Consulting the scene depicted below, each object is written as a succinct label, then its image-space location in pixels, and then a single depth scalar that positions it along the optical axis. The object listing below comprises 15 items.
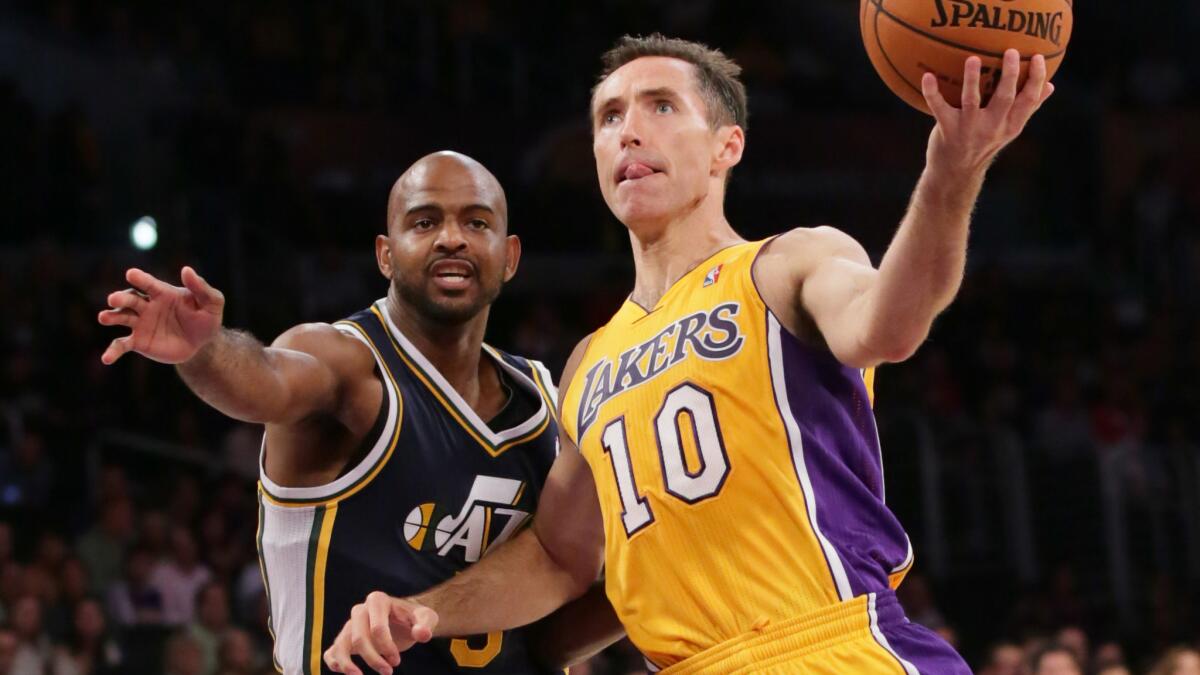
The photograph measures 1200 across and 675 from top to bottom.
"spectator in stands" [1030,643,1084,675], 9.30
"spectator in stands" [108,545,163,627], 10.60
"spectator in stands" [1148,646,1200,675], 9.32
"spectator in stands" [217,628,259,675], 9.77
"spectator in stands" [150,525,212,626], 10.67
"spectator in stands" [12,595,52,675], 9.68
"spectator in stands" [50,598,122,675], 9.92
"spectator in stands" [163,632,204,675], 9.85
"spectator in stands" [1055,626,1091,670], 10.49
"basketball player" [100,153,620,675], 4.73
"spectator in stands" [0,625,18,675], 9.52
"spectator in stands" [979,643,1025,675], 10.47
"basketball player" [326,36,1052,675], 3.89
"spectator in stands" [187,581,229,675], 10.16
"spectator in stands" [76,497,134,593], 10.95
